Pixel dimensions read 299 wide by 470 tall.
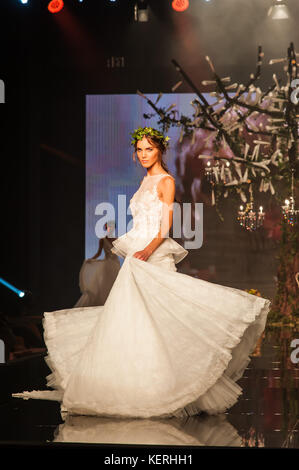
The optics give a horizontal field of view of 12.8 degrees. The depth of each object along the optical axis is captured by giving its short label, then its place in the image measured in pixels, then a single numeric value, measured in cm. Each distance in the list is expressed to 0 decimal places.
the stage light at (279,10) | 1567
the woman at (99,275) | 1596
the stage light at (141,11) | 1617
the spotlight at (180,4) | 1473
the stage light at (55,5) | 1445
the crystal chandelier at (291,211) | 1709
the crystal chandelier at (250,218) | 1793
